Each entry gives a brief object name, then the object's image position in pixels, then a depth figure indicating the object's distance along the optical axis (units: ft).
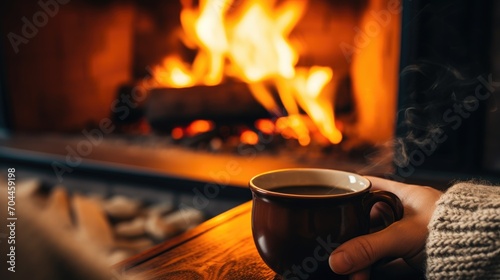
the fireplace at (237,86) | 3.81
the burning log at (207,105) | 5.39
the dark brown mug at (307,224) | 1.31
